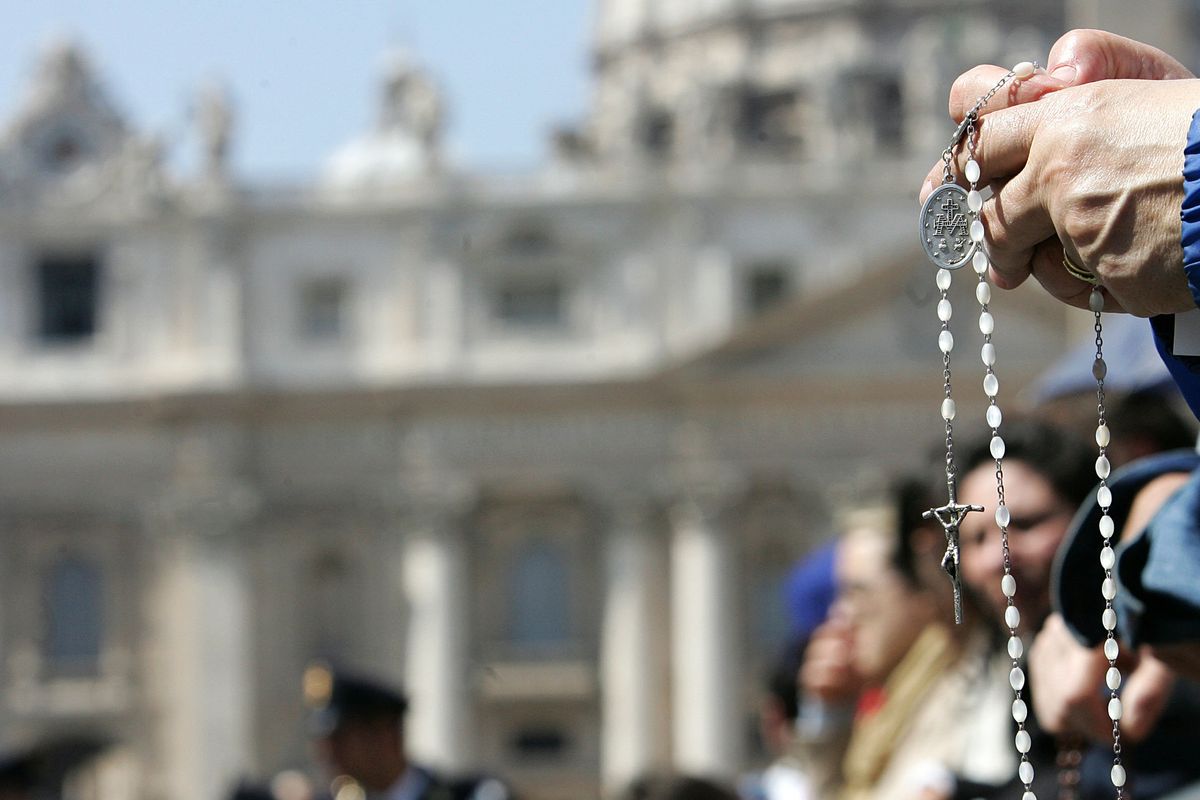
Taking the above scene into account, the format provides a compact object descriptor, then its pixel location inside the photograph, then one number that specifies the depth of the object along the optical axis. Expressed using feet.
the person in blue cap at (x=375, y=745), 36.83
